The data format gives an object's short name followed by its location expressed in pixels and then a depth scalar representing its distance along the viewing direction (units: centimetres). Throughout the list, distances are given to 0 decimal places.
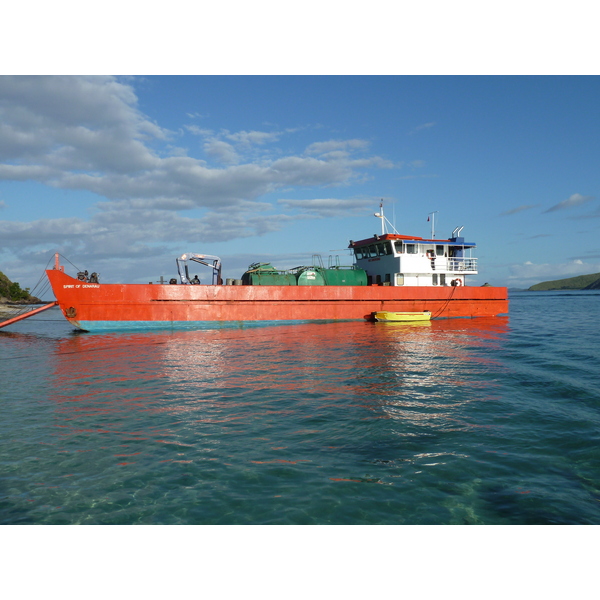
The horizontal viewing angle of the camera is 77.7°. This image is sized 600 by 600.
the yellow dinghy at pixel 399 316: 2772
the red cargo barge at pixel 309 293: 2452
